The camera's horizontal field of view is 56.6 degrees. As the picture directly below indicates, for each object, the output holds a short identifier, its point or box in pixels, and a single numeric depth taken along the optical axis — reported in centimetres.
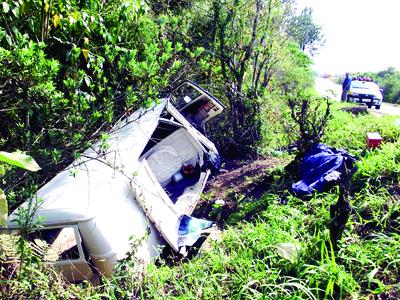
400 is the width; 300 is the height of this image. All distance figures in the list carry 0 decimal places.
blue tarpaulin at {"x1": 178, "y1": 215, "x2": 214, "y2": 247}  462
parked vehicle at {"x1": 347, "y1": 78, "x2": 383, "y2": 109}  1645
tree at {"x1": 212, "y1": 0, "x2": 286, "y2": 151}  830
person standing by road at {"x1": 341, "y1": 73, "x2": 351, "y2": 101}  1727
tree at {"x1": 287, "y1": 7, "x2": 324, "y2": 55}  2843
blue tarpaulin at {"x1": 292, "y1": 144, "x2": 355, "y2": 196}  527
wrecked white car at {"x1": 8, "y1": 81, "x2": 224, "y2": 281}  379
